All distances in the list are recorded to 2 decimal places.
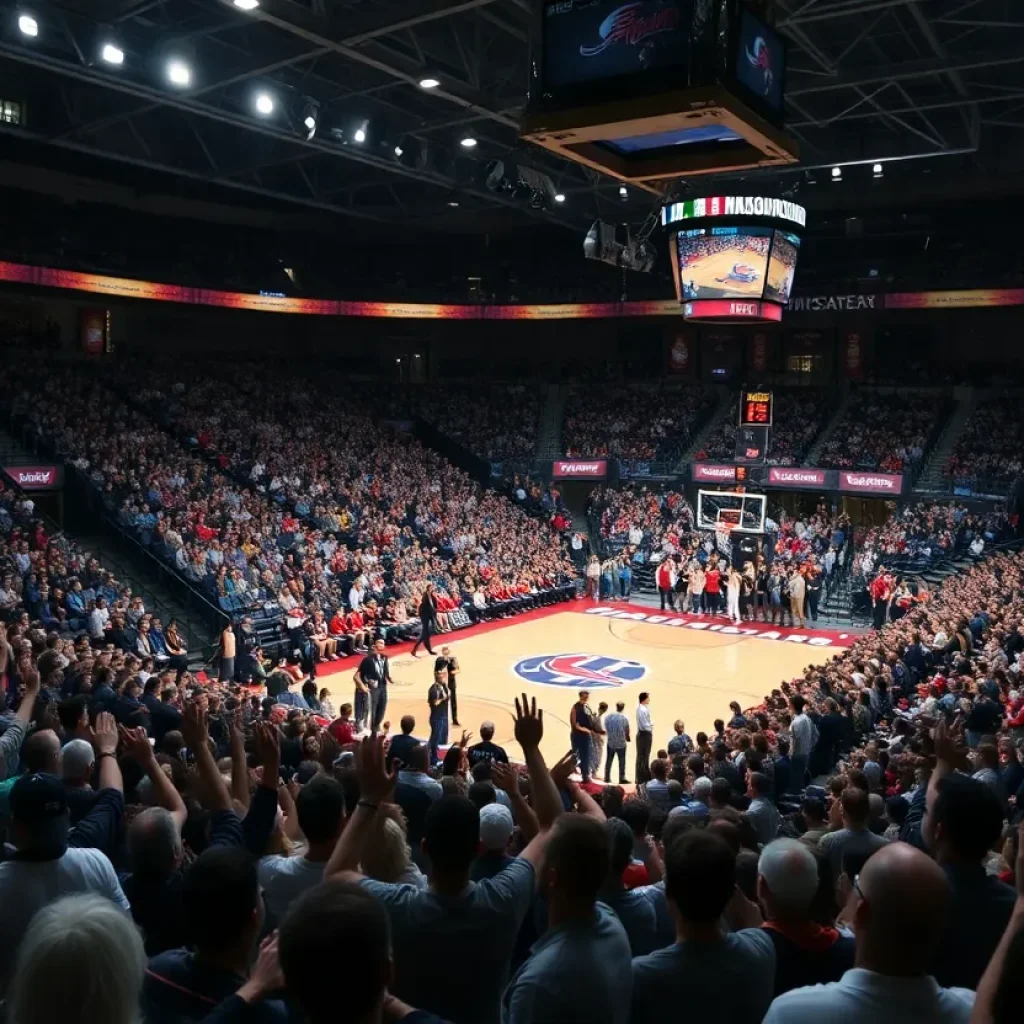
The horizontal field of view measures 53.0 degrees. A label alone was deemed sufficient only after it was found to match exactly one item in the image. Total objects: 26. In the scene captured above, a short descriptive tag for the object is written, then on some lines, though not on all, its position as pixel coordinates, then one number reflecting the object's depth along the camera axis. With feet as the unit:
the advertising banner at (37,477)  71.67
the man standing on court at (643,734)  46.52
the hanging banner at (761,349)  122.11
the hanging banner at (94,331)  106.52
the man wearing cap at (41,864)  11.27
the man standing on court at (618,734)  45.52
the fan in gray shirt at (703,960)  9.26
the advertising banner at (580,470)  110.01
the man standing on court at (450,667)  51.88
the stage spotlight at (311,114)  61.67
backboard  97.76
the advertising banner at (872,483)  95.61
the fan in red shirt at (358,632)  71.20
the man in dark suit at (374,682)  52.80
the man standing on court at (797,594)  81.71
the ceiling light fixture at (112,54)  51.19
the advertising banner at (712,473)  103.65
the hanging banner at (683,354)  125.59
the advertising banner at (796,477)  99.35
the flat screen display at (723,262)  62.44
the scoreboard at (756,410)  107.76
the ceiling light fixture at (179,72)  53.72
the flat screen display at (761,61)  24.85
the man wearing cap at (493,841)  13.19
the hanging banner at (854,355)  117.39
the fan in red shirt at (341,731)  34.37
